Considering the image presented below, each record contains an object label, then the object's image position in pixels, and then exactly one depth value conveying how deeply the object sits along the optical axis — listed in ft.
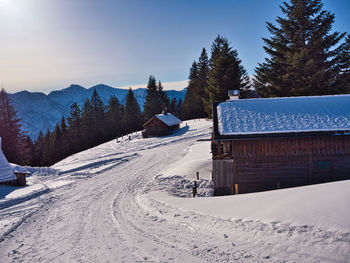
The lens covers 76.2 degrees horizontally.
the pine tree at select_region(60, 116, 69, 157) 199.48
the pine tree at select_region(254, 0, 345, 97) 84.89
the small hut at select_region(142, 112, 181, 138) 160.97
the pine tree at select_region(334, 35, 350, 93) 84.84
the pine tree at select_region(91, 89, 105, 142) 211.82
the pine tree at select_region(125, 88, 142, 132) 225.35
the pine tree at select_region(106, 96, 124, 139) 219.82
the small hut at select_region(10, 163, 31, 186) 68.54
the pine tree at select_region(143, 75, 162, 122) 232.53
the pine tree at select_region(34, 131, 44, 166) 219.82
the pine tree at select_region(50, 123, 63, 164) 199.32
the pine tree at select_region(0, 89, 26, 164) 126.11
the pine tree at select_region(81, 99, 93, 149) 203.82
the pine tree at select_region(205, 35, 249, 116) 118.52
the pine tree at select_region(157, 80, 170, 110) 250.57
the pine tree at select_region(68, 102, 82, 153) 200.90
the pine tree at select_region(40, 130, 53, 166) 201.20
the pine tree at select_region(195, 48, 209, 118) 224.94
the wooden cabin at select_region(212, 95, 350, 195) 43.16
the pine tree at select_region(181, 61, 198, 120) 240.36
